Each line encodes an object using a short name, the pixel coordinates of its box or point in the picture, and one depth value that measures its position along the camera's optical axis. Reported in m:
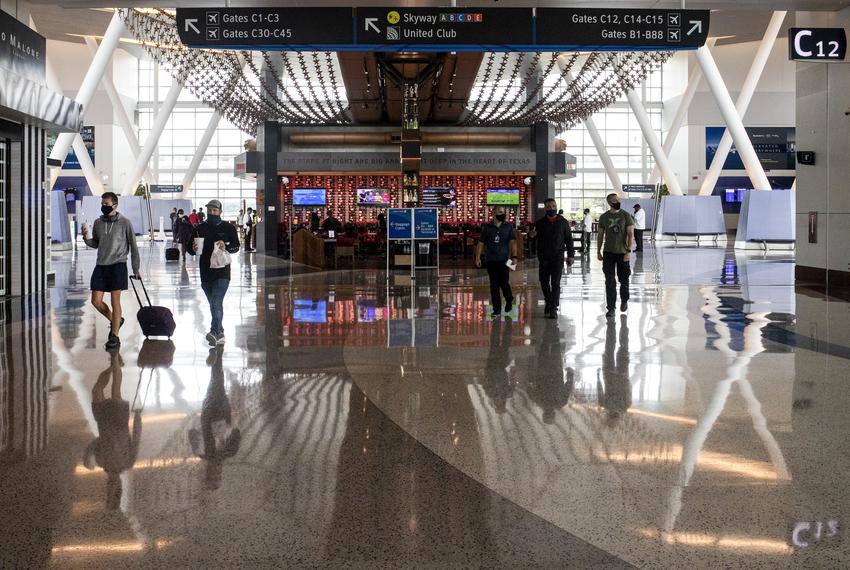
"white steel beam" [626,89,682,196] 42.97
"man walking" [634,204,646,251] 33.15
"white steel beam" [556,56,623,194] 26.47
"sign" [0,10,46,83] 14.63
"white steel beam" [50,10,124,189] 31.25
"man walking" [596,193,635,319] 12.80
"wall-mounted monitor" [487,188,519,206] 37.91
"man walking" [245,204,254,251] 39.31
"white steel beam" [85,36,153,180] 46.62
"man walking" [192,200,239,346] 10.09
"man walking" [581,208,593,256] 32.31
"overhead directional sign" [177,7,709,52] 13.55
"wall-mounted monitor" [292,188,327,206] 37.78
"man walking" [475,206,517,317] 12.90
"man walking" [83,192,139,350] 9.82
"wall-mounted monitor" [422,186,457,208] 38.16
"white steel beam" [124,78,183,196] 46.47
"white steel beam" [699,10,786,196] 35.31
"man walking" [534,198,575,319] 12.86
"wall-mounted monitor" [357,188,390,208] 38.06
